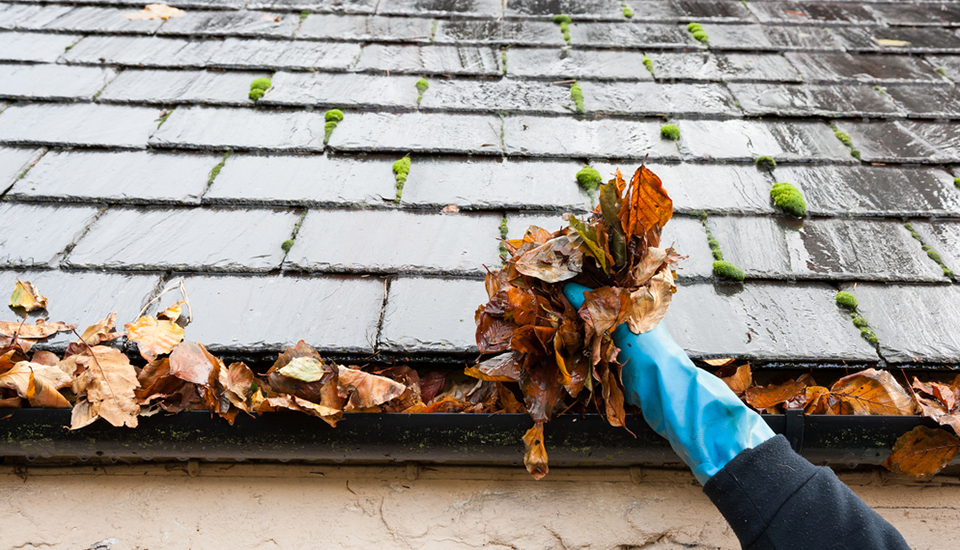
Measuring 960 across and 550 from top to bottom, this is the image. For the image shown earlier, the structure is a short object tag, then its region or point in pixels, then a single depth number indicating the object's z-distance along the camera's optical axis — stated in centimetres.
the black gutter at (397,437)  142
